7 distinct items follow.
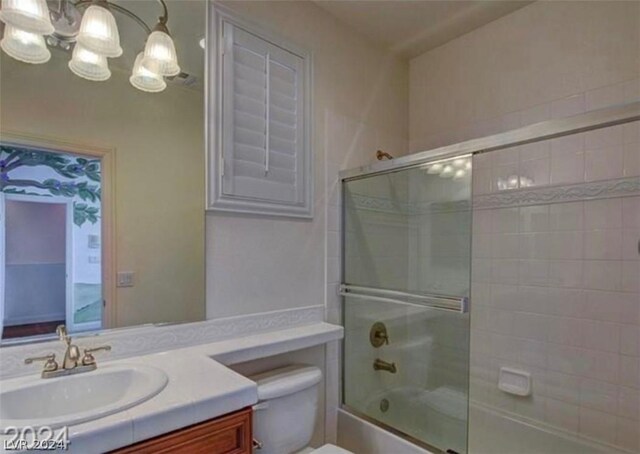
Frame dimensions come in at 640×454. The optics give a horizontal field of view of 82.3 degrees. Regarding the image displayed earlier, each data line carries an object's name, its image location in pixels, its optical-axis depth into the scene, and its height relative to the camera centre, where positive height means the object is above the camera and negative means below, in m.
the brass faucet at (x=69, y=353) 1.16 -0.41
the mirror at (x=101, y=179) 1.18 +0.16
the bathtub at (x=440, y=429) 1.73 -1.03
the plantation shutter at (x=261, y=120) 1.63 +0.50
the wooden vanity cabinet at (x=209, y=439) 0.94 -0.60
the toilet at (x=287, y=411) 1.46 -0.78
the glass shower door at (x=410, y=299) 1.75 -0.38
